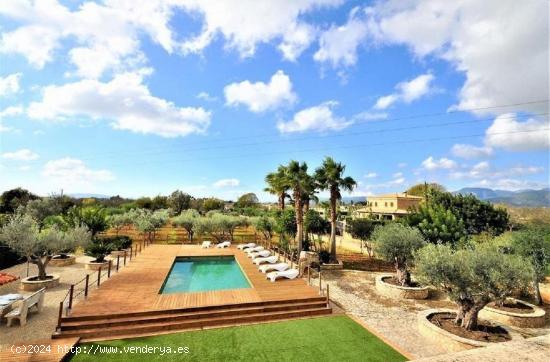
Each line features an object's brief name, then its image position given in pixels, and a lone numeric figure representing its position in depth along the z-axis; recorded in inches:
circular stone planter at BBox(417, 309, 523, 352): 380.2
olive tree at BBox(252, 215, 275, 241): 1283.2
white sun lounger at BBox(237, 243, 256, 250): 1100.0
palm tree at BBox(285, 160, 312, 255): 964.0
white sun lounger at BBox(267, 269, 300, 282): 661.9
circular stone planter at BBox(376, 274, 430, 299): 612.4
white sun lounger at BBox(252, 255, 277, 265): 834.2
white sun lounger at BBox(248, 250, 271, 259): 922.8
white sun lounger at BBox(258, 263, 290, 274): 732.3
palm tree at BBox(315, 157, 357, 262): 936.3
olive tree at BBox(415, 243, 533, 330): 387.5
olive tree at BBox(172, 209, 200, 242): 1350.9
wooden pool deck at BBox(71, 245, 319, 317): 478.6
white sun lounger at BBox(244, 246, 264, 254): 1016.7
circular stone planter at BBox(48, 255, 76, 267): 833.0
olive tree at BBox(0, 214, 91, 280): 599.8
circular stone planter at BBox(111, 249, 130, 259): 970.6
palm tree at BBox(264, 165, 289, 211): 1074.6
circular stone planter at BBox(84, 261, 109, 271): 786.9
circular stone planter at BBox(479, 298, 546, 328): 486.9
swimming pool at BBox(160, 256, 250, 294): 666.8
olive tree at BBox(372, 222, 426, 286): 653.3
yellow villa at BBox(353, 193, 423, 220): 2503.6
